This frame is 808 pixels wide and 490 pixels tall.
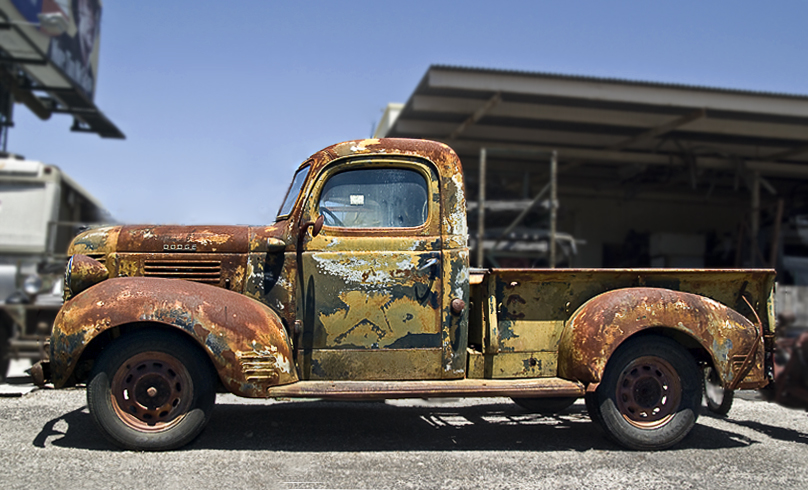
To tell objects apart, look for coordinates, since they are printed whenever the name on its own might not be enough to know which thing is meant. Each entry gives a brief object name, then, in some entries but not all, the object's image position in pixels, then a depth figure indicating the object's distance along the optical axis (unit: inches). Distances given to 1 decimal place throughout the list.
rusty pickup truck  170.1
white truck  350.0
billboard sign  619.2
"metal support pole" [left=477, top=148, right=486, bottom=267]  410.6
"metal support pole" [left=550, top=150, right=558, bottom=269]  402.9
